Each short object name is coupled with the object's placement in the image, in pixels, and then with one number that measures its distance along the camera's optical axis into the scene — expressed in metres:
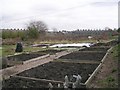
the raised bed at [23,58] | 5.67
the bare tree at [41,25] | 31.53
